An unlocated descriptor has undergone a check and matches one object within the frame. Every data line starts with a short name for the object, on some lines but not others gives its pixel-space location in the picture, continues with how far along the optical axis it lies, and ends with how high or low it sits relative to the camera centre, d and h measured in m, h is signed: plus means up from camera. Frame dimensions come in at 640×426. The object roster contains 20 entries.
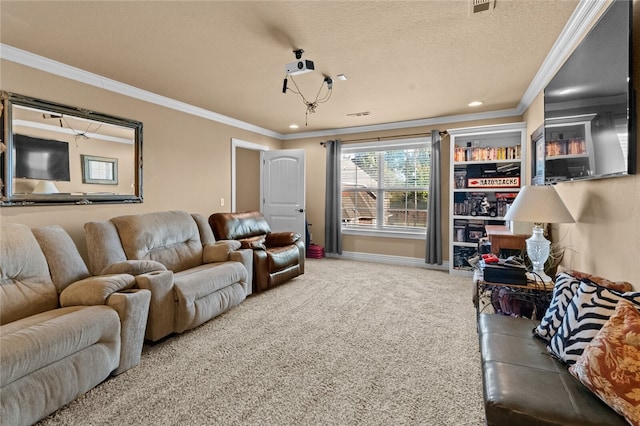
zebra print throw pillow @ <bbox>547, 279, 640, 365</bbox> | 1.29 -0.47
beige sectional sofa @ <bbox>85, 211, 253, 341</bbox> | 2.52 -0.53
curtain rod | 5.03 +1.26
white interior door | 5.59 +0.35
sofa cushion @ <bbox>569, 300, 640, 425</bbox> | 1.02 -0.54
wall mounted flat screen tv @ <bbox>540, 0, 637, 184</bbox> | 1.47 +0.60
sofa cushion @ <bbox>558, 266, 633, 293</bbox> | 1.48 -0.36
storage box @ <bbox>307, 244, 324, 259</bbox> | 5.93 -0.82
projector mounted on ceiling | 2.62 +1.21
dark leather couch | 1.08 -0.70
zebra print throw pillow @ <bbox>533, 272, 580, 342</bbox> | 1.55 -0.49
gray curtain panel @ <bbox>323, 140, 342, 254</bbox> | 5.89 +0.17
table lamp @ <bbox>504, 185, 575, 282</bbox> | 2.13 -0.02
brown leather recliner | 3.83 -0.50
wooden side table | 2.20 -0.60
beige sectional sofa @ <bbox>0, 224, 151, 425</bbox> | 1.56 -0.68
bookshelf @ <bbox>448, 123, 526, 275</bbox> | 4.40 +0.42
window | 5.39 +0.43
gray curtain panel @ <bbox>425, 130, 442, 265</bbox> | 5.02 -0.01
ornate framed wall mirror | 2.73 +0.53
